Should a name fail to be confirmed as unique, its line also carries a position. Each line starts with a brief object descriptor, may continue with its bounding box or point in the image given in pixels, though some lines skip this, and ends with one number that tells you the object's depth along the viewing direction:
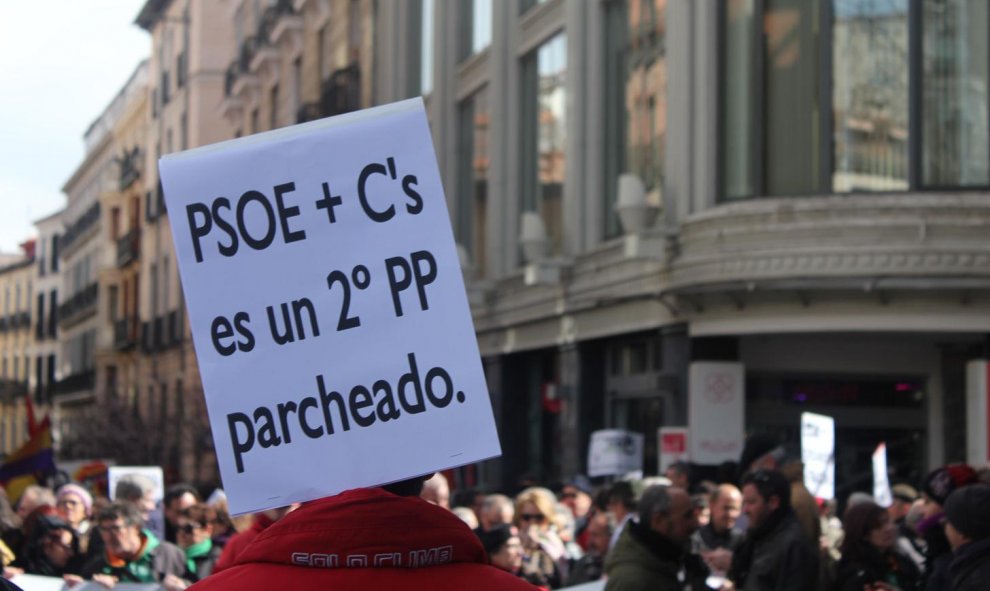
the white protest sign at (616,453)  19.12
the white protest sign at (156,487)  12.67
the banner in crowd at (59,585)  8.59
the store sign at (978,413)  18.11
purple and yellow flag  17.89
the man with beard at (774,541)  7.62
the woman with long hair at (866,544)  8.08
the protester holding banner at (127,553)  9.41
